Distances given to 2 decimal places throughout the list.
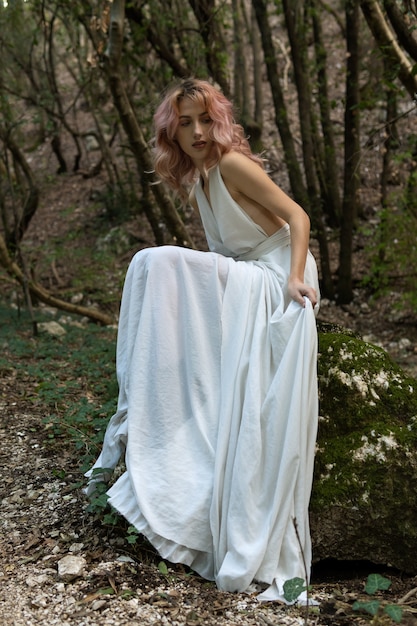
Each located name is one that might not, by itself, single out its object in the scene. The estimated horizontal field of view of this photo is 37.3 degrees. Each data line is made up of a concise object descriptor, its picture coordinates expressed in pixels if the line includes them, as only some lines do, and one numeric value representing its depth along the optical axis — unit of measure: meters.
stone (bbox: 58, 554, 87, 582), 2.37
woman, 2.40
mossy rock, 2.53
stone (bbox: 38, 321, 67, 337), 6.70
